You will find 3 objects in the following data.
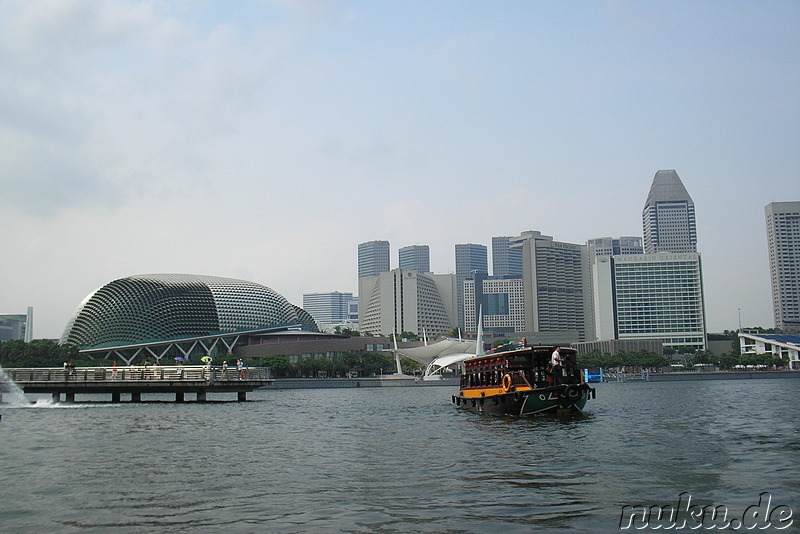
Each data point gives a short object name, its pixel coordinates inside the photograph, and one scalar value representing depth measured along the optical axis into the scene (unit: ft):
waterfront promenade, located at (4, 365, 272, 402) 222.69
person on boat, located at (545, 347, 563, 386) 161.89
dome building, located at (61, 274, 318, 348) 579.89
